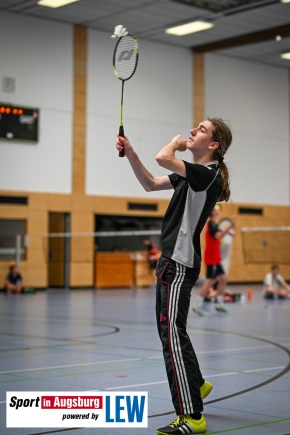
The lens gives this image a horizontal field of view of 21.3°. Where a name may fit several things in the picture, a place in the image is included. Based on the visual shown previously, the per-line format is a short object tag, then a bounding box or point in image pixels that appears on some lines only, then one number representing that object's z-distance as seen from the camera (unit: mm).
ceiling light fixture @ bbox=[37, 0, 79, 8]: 24984
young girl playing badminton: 5281
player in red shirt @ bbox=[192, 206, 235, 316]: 16156
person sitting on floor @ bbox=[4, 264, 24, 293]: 25453
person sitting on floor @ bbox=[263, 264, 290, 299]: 23281
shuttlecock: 6203
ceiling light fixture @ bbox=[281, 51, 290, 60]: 32312
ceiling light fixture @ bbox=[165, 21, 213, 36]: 27609
